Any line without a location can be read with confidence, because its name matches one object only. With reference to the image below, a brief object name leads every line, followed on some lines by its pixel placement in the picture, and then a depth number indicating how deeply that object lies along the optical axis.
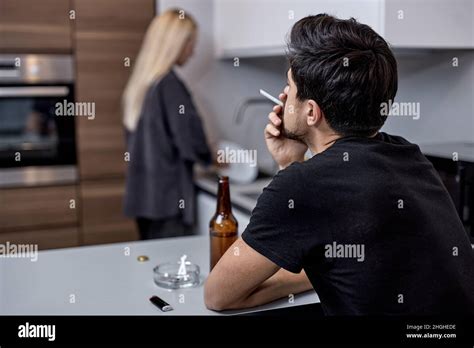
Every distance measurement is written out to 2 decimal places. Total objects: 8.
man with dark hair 1.01
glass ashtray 1.33
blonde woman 2.54
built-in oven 2.73
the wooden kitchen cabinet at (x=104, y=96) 2.82
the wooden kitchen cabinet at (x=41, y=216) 2.76
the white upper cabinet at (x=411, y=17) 1.68
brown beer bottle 1.35
